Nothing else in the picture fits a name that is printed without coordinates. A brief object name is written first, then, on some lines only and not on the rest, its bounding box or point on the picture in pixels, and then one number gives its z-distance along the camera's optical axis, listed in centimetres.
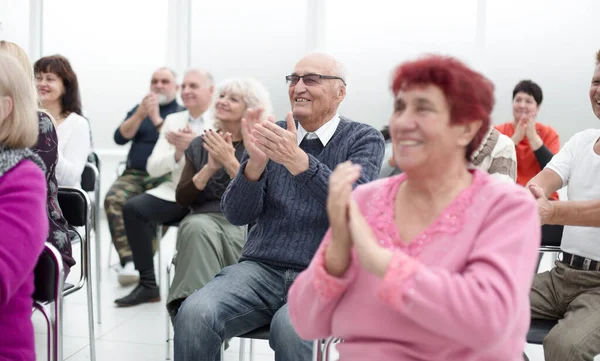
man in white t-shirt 172
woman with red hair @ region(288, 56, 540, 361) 107
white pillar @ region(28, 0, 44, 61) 636
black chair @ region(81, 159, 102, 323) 329
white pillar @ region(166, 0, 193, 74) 611
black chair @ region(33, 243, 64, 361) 165
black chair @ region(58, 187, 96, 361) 240
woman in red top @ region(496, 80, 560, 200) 356
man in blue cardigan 179
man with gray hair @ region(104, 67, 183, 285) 387
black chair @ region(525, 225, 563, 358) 183
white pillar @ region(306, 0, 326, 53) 578
